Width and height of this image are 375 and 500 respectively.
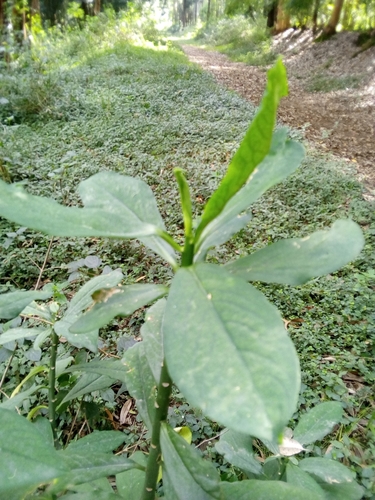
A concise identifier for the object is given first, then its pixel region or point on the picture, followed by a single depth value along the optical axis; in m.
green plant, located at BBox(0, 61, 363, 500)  0.38
